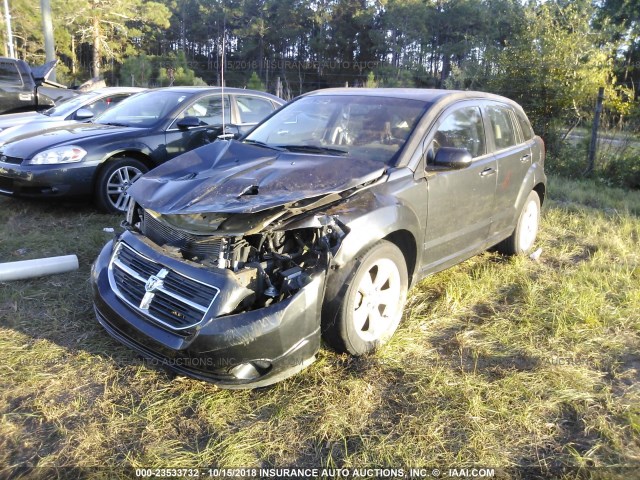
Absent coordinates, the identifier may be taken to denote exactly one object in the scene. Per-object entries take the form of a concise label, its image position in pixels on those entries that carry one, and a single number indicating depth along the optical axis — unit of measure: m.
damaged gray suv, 2.65
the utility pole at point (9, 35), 25.00
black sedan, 5.51
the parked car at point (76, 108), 7.60
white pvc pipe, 4.05
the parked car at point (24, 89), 10.27
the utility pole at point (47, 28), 18.16
